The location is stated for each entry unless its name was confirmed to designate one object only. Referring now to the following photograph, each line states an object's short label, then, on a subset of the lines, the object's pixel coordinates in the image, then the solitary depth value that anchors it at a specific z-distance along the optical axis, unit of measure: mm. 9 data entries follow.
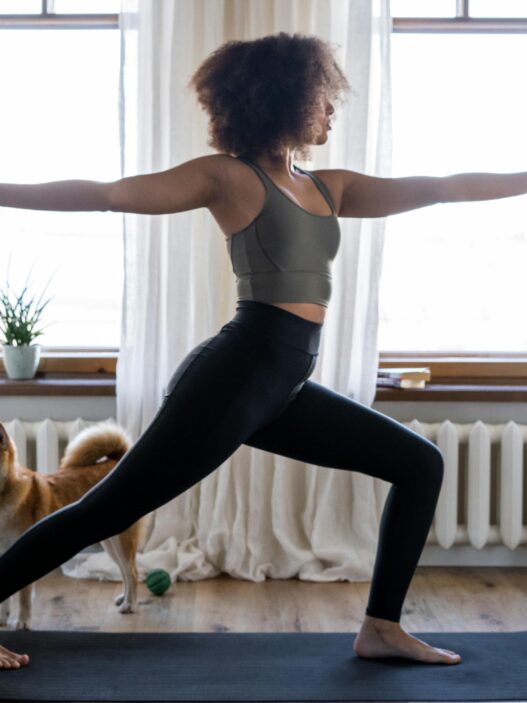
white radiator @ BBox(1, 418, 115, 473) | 3262
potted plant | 3289
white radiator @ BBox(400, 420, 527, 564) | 3266
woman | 1968
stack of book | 3309
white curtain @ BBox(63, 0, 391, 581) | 3154
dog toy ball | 2986
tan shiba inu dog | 2604
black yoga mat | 2119
